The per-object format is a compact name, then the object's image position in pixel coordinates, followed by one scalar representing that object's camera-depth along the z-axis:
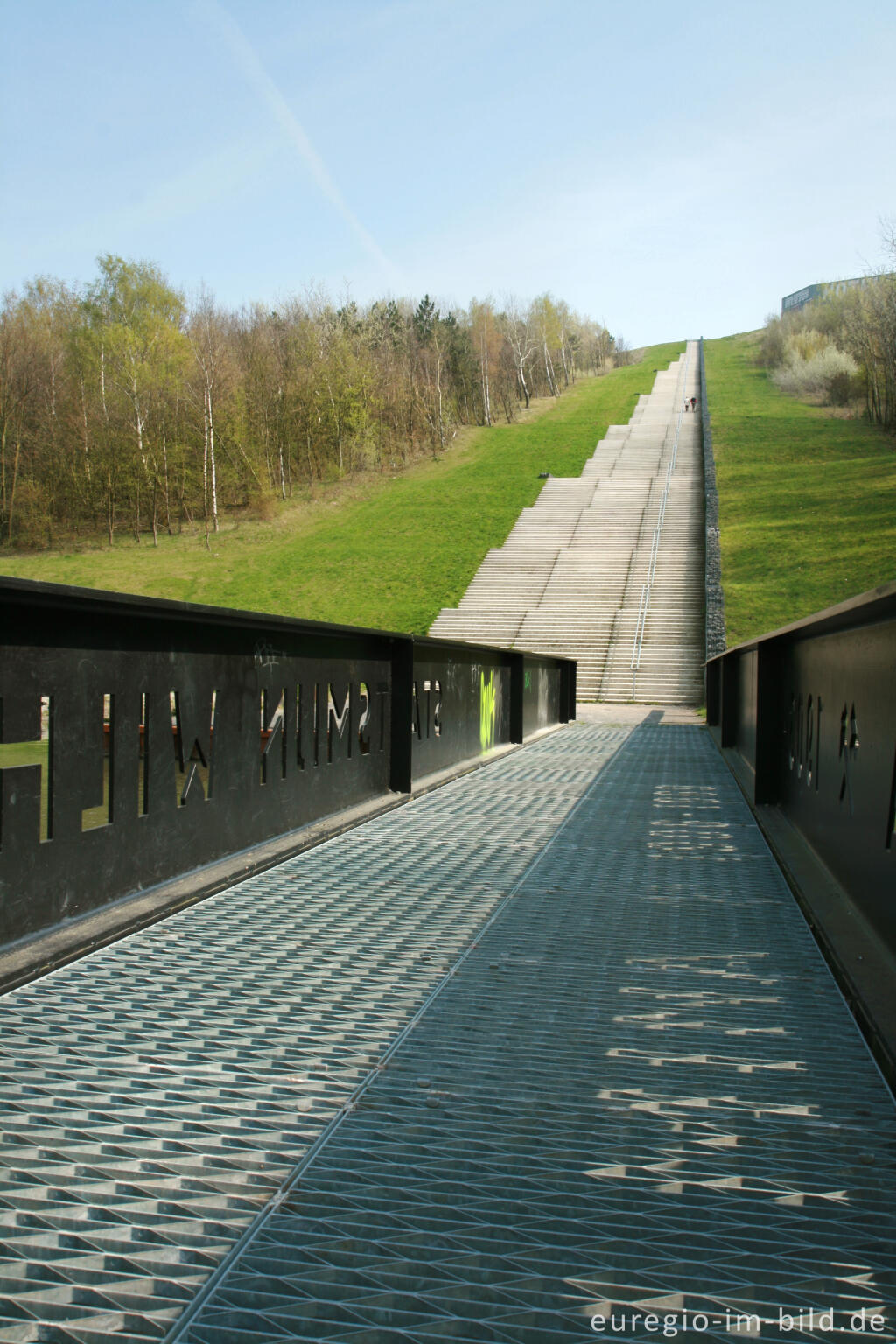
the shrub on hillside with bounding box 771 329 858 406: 65.00
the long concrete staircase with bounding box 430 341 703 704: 28.53
